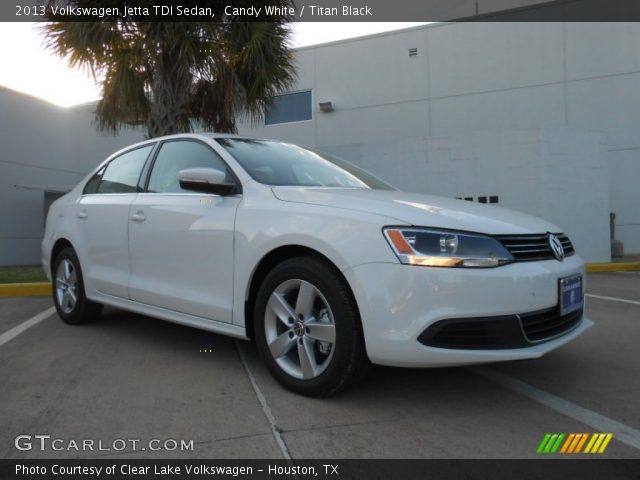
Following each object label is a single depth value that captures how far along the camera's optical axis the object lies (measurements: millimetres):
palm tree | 7418
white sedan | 2402
